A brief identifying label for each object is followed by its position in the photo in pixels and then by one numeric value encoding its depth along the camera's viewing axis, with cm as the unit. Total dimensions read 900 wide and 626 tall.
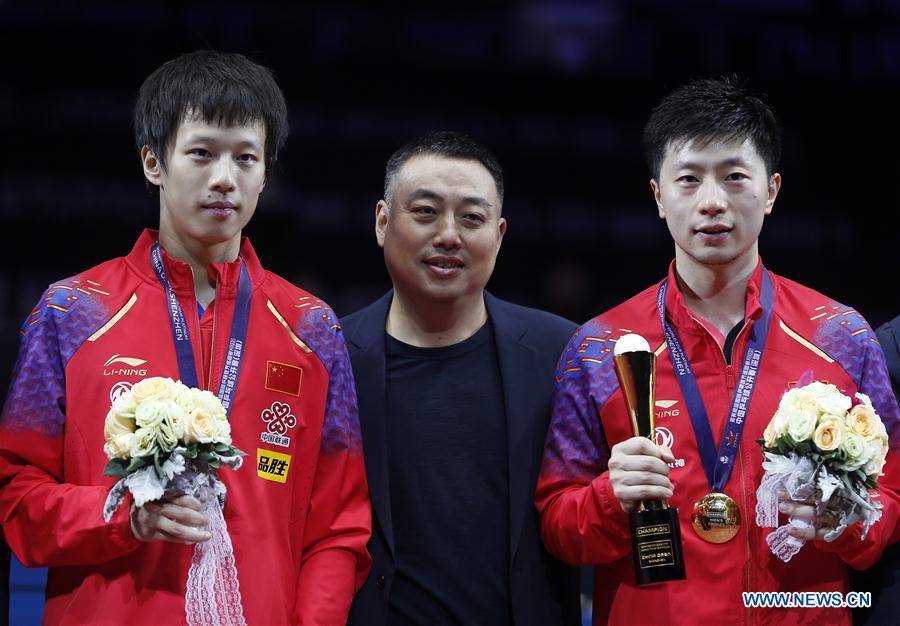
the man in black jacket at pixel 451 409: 572
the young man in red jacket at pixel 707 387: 527
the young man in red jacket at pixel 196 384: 480
